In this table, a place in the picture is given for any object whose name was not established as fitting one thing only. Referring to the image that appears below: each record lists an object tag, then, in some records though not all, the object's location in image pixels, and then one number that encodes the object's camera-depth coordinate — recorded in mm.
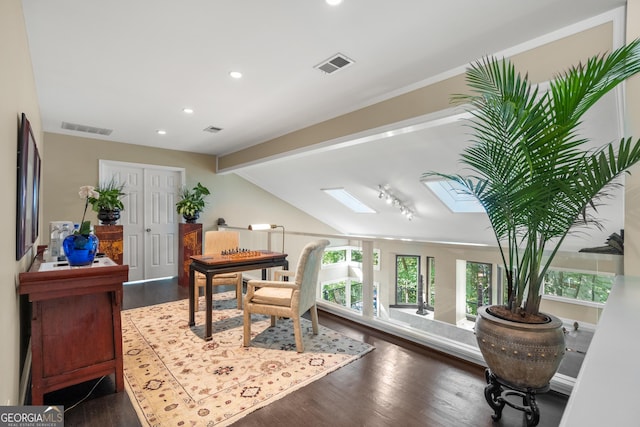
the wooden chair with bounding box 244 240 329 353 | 2842
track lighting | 5441
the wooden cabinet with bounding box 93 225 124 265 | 4742
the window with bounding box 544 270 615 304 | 2033
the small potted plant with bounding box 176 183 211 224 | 5591
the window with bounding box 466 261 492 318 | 2699
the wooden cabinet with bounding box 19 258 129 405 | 1933
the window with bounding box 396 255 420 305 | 3613
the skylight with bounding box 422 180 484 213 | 4895
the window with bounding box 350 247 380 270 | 3523
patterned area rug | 2012
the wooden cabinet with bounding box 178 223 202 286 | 5457
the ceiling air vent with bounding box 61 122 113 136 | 4477
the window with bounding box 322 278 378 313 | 3645
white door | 5527
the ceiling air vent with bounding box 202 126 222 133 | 4547
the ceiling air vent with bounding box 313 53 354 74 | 2521
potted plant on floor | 1526
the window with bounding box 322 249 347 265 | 4859
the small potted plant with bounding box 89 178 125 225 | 4684
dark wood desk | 3059
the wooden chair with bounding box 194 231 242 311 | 3902
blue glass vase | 2219
